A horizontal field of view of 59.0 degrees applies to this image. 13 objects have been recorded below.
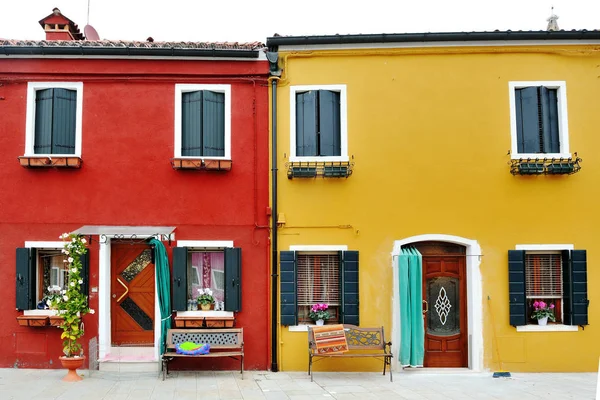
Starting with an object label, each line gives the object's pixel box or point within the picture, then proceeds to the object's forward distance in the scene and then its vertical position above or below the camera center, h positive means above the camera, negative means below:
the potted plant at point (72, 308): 8.88 -1.01
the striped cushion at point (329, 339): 9.27 -1.60
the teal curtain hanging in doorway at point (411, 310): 9.77 -1.15
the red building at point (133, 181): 9.87 +1.28
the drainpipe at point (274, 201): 9.88 +0.88
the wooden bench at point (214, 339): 9.36 -1.63
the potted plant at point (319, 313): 9.91 -1.22
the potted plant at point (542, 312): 9.95 -1.21
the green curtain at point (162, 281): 9.61 -0.59
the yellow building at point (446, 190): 9.93 +1.10
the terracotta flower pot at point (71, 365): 8.84 -1.95
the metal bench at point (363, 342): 9.40 -1.68
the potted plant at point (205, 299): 9.96 -0.95
